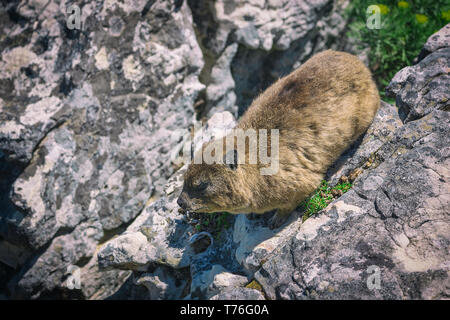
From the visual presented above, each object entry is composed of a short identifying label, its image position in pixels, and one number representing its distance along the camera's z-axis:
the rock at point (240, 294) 3.80
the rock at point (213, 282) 4.29
